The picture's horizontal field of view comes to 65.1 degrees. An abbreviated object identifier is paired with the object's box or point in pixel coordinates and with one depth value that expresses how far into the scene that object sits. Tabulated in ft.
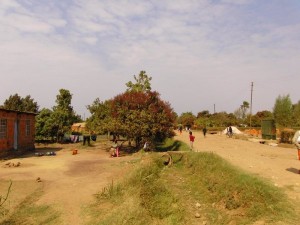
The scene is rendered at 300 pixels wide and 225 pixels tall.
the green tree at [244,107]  217.98
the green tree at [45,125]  87.63
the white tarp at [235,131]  117.31
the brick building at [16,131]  57.72
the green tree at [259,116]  158.65
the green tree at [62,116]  88.60
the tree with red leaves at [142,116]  58.69
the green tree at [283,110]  137.14
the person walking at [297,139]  28.15
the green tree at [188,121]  187.97
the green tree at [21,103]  147.83
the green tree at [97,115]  71.65
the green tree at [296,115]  133.98
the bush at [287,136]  67.49
